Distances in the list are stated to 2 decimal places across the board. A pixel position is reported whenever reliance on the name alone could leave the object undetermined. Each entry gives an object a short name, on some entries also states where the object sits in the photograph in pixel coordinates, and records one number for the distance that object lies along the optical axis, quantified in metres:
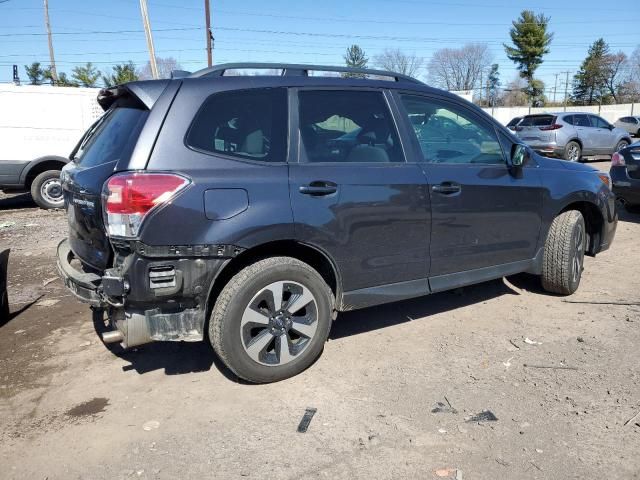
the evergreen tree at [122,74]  45.40
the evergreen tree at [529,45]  56.38
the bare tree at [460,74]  73.81
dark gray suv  2.88
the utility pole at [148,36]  17.42
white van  9.87
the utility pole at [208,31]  25.59
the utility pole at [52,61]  35.31
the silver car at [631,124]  29.20
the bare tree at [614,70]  63.28
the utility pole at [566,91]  65.19
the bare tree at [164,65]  53.92
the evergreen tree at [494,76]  77.19
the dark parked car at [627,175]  7.65
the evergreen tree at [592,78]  62.66
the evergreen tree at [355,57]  65.62
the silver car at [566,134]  15.62
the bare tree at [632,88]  66.32
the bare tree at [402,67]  64.42
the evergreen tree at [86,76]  42.90
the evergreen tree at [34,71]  51.56
